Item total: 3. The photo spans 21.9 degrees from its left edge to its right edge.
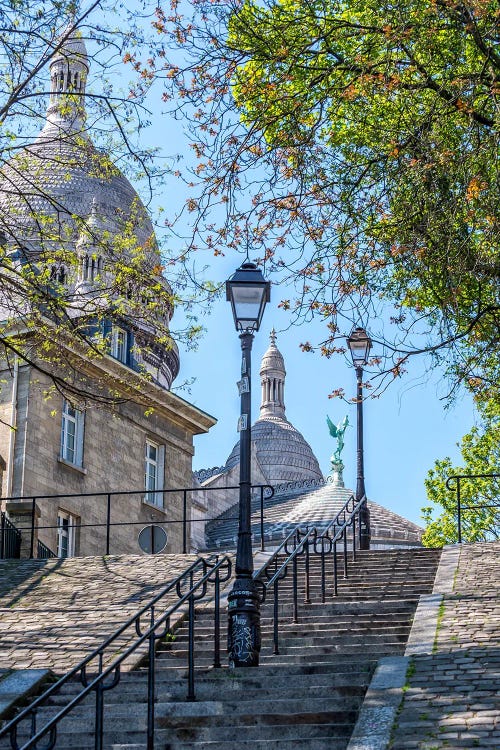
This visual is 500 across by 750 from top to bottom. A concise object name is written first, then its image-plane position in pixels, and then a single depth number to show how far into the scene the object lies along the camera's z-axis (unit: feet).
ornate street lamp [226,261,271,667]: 41.52
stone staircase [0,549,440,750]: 34.91
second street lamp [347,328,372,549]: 70.03
